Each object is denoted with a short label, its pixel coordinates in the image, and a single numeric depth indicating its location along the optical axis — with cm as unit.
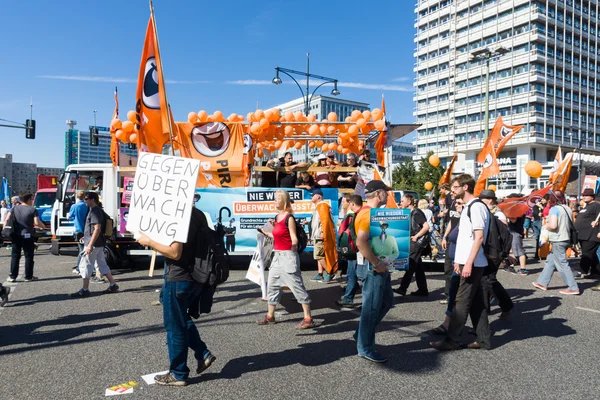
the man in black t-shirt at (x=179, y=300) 399
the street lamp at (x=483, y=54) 2680
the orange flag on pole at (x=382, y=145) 1136
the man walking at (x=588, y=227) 948
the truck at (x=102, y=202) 1098
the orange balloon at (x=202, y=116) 1183
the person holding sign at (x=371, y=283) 448
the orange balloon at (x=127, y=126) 1130
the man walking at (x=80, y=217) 909
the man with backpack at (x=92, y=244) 793
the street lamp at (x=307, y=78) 2054
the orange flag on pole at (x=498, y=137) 1245
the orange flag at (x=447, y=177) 1375
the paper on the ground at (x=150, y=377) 415
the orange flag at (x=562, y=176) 1391
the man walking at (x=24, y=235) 928
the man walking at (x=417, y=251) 792
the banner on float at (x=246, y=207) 1023
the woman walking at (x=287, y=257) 591
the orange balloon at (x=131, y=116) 1132
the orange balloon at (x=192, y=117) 1205
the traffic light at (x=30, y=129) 2720
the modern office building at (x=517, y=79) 6059
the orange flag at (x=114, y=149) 1155
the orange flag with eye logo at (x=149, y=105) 787
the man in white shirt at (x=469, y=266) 489
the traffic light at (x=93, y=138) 2452
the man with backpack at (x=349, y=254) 536
